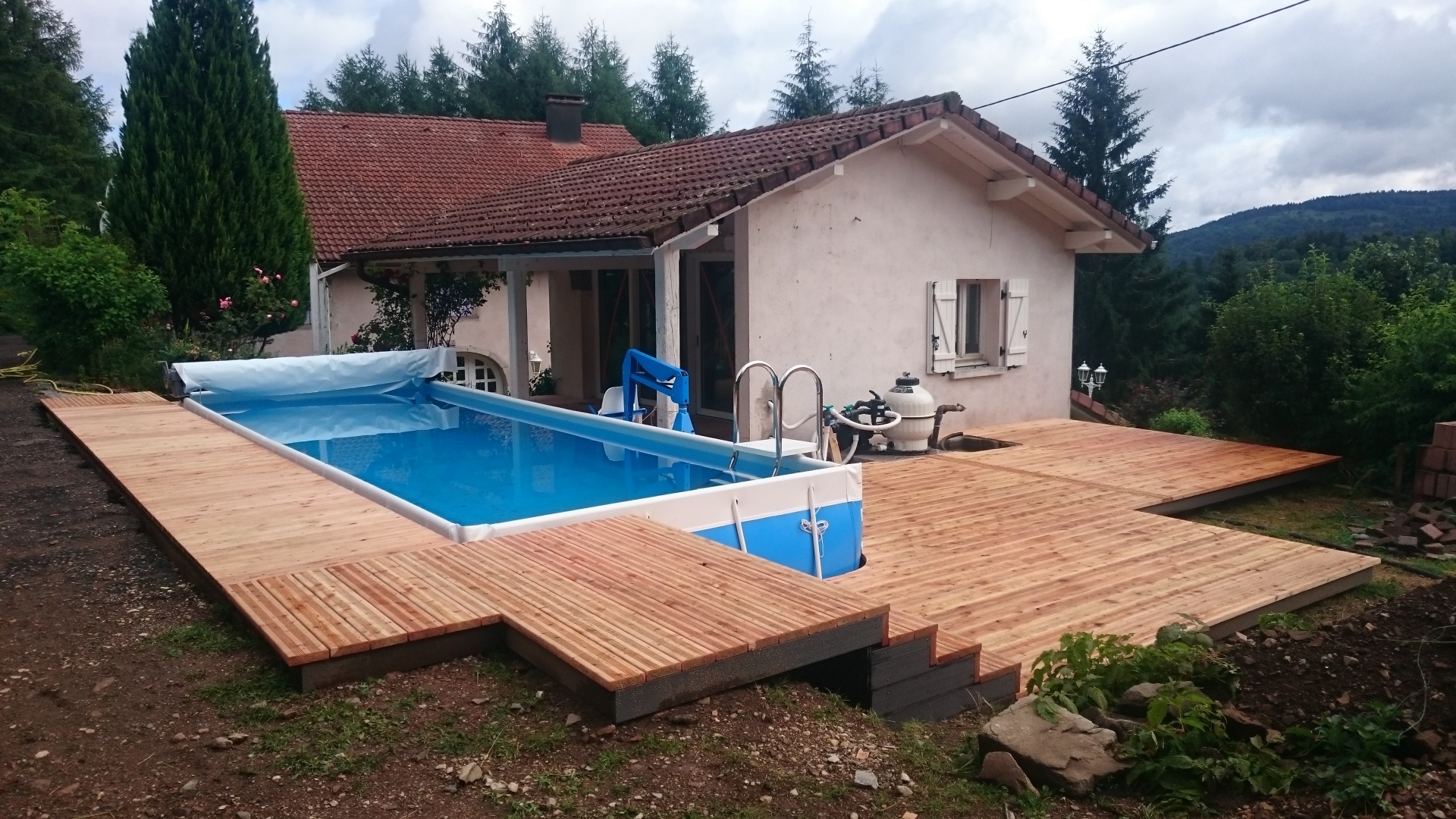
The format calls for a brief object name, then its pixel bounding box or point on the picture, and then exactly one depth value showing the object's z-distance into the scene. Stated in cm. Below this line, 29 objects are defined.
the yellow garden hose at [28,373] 1337
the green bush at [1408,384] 921
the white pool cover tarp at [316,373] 1338
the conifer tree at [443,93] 4072
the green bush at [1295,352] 1090
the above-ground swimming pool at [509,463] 661
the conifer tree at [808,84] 4322
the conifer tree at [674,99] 4253
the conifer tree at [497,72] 3962
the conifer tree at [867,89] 4369
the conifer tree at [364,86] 4150
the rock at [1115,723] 359
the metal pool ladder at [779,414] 759
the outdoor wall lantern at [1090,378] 1690
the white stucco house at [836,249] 1054
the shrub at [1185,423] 1445
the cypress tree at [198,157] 1509
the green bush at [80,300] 1249
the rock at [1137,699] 378
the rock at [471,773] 313
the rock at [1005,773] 332
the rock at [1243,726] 341
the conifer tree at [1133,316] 3259
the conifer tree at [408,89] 4078
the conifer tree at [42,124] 2939
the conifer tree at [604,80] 4019
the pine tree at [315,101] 4389
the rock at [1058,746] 330
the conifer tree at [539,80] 3931
